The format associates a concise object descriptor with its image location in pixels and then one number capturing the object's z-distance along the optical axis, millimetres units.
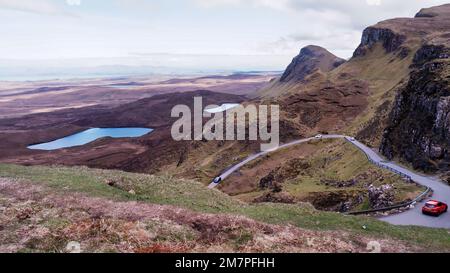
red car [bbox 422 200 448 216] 34853
